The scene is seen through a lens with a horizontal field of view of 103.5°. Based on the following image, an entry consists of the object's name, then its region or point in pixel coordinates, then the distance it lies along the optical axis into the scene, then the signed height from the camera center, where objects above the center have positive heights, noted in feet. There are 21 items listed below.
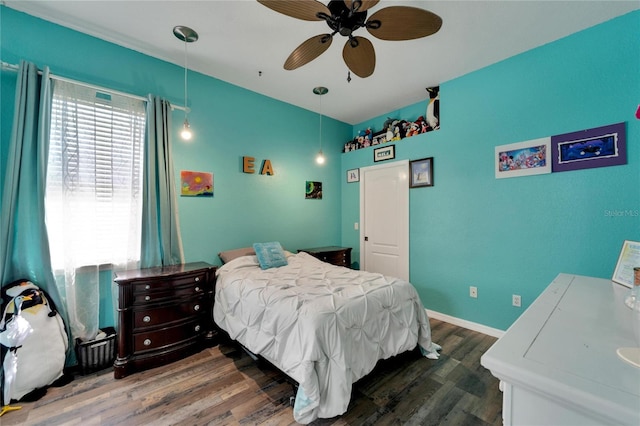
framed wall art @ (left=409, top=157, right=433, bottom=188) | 10.87 +1.74
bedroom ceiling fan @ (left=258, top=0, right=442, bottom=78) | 4.97 +4.04
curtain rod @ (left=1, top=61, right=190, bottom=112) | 6.44 +3.77
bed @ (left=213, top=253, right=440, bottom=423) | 5.24 -2.74
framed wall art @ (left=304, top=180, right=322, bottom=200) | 13.19 +1.20
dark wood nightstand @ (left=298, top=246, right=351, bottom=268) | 12.08 -2.06
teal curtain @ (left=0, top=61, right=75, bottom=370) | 6.31 +0.66
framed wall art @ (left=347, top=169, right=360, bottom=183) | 14.06 +2.11
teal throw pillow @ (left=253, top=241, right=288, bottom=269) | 9.41 -1.61
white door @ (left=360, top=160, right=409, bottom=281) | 11.96 -0.33
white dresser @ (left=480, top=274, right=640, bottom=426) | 1.89 -1.39
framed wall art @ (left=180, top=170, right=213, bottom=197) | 9.27 +1.14
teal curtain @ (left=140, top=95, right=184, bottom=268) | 8.21 +0.59
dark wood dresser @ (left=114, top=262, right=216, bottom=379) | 6.93 -3.00
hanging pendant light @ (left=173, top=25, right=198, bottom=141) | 7.39 +5.42
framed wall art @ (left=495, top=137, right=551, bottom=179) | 8.07 +1.78
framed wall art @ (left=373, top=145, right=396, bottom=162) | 12.30 +2.98
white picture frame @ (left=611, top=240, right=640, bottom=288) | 4.93 -1.08
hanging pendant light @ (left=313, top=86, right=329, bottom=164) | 10.92 +5.39
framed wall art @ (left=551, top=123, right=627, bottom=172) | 6.89 +1.81
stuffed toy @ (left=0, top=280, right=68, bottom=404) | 5.66 -3.03
